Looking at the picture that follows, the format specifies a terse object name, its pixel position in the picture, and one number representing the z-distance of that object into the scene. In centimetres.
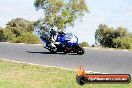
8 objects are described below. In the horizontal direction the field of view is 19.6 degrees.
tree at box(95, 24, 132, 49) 5173
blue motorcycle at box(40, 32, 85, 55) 2044
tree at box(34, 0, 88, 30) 5651
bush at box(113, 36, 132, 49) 3613
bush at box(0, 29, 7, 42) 4941
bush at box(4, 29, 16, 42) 4980
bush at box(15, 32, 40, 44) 3989
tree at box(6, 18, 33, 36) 6299
